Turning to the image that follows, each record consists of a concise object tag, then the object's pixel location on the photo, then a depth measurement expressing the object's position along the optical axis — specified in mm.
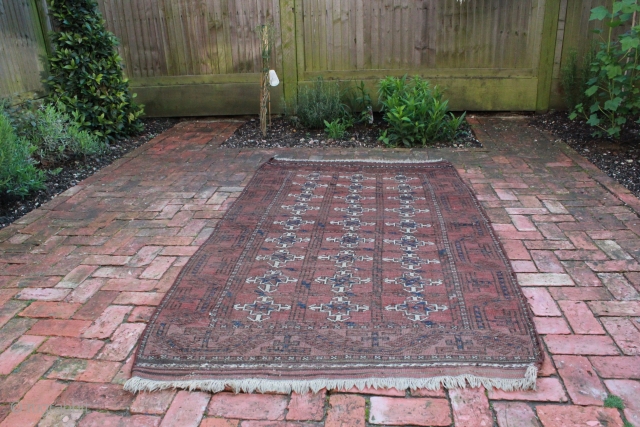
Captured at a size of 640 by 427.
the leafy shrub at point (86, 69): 4707
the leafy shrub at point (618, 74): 3693
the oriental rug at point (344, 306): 1799
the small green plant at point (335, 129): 5023
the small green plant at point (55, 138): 4227
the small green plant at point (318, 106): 5219
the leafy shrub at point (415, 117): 4676
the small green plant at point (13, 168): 3406
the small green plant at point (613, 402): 1622
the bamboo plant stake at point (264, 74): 4953
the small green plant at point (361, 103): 5336
